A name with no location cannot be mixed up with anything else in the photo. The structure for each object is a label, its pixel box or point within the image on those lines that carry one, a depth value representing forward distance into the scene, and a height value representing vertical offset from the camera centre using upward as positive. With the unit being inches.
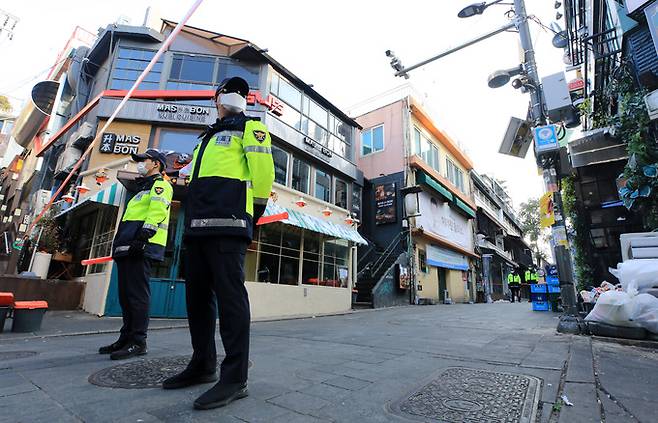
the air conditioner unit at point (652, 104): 210.4 +117.8
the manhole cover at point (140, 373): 93.8 -26.7
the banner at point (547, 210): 227.6 +55.3
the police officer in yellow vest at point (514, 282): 835.0 +25.2
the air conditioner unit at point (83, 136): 454.0 +194.7
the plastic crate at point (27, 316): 203.3 -19.7
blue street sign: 234.8 +105.7
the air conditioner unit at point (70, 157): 484.7 +179.2
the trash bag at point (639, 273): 169.9 +11.0
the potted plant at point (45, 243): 386.0 +46.7
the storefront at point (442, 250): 759.8 +102.9
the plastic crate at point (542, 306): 446.0 -16.6
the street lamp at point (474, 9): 305.6 +252.5
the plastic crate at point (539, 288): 443.7 +6.4
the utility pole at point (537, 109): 209.5 +135.8
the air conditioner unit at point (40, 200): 490.2 +122.7
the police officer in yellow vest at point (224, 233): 85.6 +13.8
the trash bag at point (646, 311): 157.8 -7.6
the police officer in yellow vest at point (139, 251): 137.3 +13.9
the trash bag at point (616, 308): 165.5 -6.7
